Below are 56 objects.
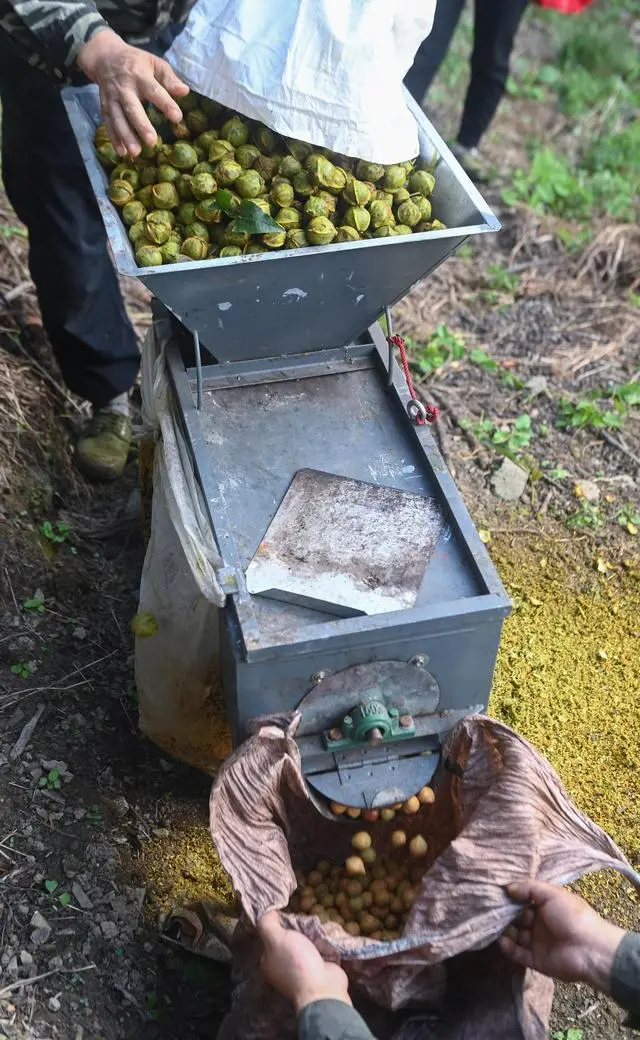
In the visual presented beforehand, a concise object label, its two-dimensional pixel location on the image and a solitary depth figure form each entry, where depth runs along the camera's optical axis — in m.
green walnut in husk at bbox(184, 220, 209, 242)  2.46
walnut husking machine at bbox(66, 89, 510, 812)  2.22
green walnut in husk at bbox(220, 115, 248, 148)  2.56
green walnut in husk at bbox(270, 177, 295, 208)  2.47
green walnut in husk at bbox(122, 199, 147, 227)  2.46
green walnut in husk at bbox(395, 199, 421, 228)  2.56
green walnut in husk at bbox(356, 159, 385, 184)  2.54
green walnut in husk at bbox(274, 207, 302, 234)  2.45
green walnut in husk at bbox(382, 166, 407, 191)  2.57
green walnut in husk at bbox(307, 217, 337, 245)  2.41
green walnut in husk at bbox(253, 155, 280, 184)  2.55
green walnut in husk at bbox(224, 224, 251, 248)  2.40
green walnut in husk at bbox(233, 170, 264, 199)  2.47
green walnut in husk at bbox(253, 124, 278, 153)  2.57
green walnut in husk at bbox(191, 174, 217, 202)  2.46
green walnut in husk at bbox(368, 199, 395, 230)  2.50
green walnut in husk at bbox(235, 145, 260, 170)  2.54
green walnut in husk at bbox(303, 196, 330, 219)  2.45
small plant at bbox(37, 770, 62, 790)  2.72
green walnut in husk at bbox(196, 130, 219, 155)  2.56
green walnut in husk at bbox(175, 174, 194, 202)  2.50
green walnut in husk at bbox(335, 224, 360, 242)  2.46
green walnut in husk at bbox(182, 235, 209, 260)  2.42
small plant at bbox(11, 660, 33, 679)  2.99
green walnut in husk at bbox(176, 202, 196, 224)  2.50
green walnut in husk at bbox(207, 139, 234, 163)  2.53
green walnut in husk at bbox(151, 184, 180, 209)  2.47
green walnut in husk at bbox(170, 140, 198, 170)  2.53
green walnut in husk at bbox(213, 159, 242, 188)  2.49
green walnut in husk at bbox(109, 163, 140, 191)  2.53
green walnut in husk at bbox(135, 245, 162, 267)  2.31
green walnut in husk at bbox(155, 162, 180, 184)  2.51
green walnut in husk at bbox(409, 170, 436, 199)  2.60
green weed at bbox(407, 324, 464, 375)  4.26
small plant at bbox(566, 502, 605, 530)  3.77
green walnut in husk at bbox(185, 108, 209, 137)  2.62
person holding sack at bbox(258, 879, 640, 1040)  1.84
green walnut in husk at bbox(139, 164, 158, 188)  2.54
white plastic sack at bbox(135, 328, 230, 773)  2.45
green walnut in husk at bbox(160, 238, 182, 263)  2.37
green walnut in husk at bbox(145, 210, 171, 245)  2.40
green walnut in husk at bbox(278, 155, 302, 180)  2.51
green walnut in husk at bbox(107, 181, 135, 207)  2.47
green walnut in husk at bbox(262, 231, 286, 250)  2.39
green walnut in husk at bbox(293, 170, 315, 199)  2.52
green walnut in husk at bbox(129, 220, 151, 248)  2.41
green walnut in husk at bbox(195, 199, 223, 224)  2.45
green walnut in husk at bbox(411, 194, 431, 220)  2.59
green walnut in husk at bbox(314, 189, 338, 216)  2.49
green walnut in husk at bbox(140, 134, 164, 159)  2.54
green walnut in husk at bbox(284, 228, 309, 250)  2.41
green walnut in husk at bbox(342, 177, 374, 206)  2.49
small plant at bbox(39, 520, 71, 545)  3.44
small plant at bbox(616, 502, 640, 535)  3.77
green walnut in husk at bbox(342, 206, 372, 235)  2.47
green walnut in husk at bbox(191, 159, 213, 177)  2.52
